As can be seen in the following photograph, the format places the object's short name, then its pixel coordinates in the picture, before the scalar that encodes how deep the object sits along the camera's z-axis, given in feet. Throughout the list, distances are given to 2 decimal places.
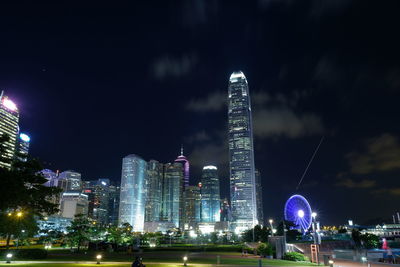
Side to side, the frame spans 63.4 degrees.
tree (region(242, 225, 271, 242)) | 335.30
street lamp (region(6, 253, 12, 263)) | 105.09
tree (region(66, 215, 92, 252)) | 201.67
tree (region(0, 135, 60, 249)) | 84.84
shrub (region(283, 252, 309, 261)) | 144.97
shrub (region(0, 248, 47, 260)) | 124.26
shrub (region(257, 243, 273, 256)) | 165.56
